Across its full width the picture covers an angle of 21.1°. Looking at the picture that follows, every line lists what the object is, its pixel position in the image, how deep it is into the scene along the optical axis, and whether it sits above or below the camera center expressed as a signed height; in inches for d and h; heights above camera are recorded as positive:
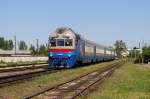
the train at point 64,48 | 1503.4 +29.2
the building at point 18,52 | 6023.6 +64.0
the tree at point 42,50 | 6467.5 +95.6
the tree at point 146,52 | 3710.4 +37.2
